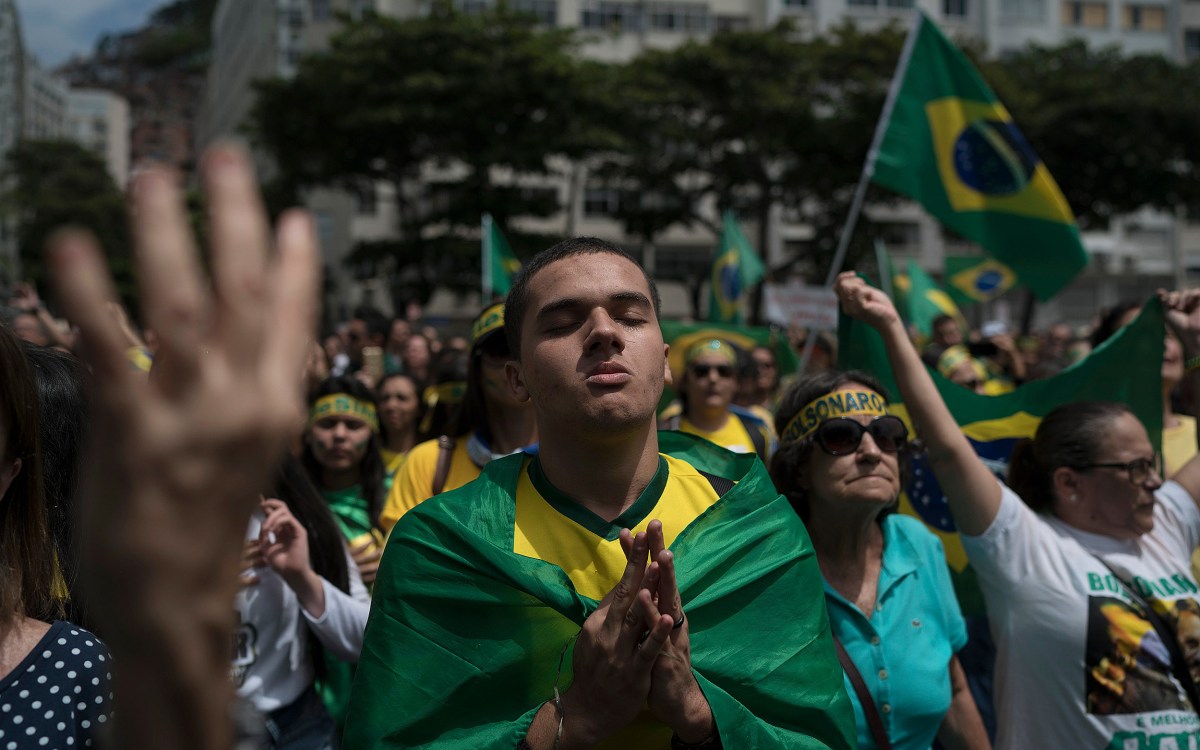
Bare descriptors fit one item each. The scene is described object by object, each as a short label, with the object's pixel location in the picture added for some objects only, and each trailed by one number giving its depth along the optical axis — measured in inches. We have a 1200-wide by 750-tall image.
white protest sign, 446.9
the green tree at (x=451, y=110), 1176.8
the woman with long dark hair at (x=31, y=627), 72.8
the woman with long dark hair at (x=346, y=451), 192.9
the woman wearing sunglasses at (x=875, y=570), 118.4
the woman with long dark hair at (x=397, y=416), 245.8
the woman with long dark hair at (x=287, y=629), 131.3
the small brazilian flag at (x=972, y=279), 588.7
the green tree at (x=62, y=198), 1923.0
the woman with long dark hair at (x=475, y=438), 161.9
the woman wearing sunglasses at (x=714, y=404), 242.1
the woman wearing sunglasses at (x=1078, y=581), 122.1
